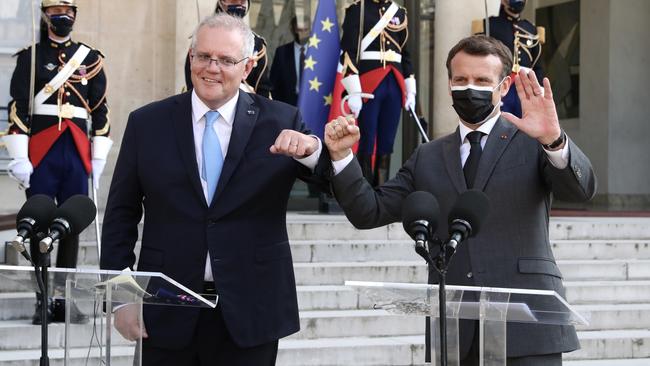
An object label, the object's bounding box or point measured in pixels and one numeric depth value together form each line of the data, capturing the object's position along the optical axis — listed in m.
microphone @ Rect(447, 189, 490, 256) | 6.71
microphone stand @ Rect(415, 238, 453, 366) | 6.58
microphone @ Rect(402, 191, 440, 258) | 6.68
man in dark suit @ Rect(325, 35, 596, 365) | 7.66
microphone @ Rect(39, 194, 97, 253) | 6.88
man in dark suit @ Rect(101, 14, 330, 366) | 7.84
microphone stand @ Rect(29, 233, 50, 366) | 6.71
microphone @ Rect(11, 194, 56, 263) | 6.86
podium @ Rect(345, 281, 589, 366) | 6.74
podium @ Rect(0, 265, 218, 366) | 6.98
